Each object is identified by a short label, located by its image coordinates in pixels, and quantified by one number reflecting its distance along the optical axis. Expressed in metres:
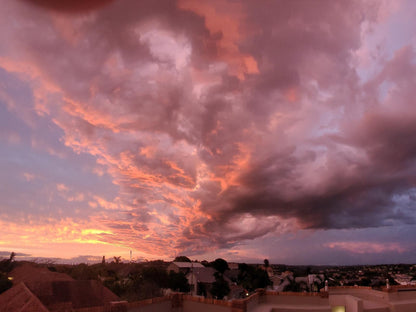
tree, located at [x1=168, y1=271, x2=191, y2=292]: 45.89
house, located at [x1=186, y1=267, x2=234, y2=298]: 56.06
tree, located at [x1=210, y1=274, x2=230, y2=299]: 48.75
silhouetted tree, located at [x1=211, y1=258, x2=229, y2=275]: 82.29
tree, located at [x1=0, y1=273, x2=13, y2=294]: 24.83
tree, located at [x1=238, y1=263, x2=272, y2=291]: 58.19
